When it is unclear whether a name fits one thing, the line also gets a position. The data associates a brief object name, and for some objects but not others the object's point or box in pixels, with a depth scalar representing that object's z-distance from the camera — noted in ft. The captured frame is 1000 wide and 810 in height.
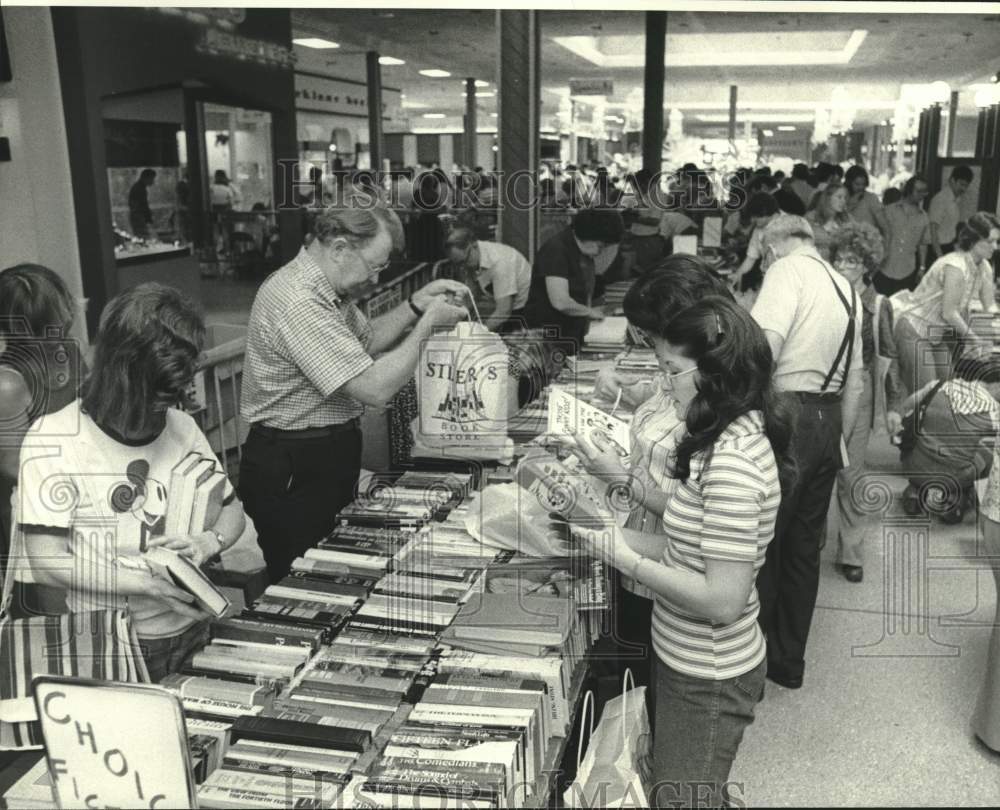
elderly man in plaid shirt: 8.20
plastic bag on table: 7.86
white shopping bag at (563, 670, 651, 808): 6.02
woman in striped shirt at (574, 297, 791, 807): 5.78
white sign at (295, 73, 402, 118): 60.29
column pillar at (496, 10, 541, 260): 19.35
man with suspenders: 10.52
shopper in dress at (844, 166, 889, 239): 30.27
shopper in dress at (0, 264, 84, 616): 8.50
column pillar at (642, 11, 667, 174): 38.47
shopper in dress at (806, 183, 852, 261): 21.99
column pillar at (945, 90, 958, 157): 57.67
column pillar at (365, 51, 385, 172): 53.83
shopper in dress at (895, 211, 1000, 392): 17.66
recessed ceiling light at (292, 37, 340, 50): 49.42
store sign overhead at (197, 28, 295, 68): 26.63
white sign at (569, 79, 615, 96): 38.88
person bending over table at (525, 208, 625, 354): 15.06
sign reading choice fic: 4.28
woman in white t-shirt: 6.09
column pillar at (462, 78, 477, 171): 65.82
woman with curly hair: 13.00
